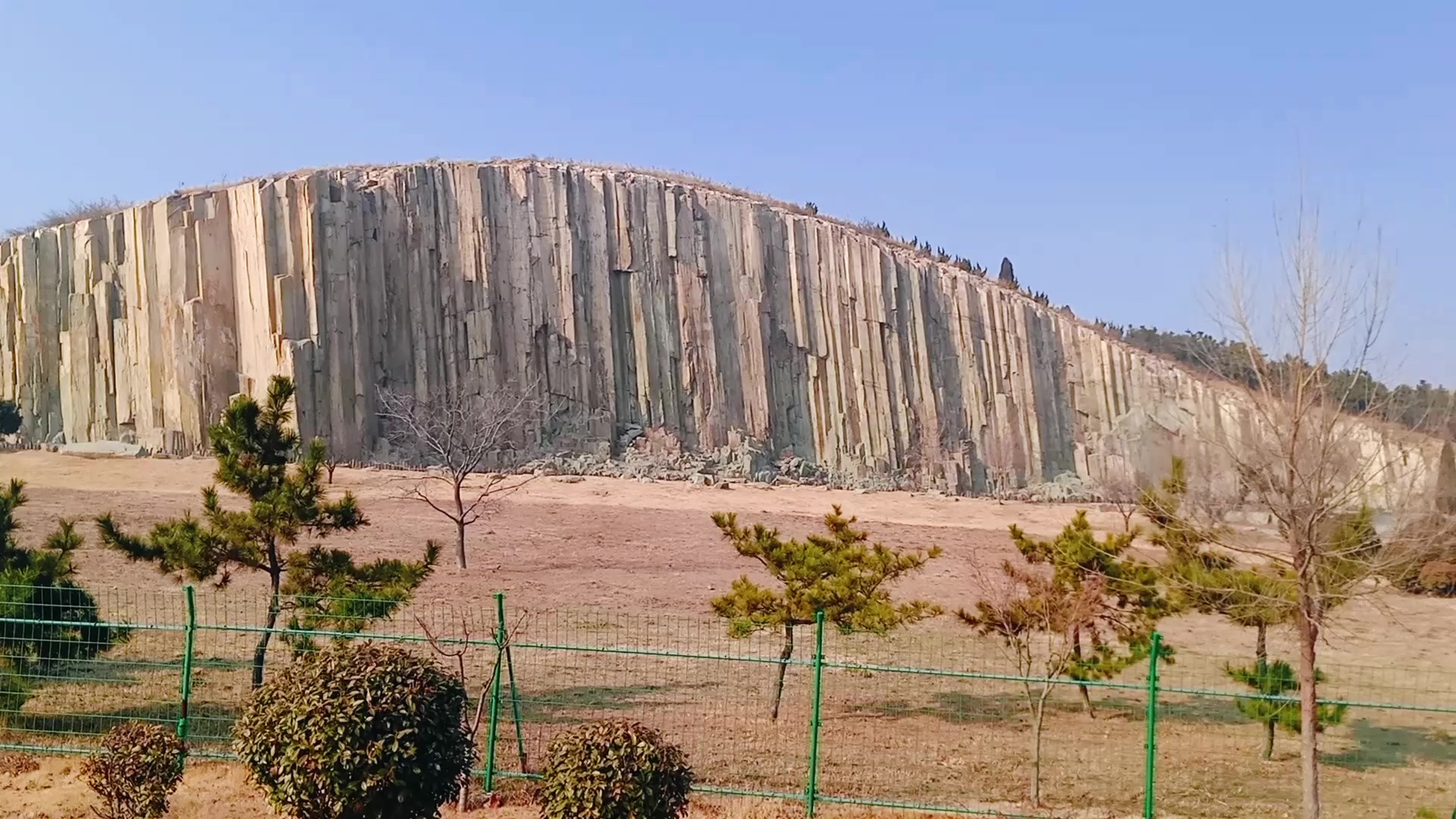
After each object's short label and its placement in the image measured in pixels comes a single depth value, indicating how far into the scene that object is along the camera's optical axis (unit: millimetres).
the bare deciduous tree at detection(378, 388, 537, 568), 29250
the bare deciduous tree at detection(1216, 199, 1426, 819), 7676
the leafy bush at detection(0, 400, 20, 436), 37750
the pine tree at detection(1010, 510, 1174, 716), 13227
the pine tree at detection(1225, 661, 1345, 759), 11773
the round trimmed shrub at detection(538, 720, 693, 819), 6566
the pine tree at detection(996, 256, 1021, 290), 55938
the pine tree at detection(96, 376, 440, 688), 11734
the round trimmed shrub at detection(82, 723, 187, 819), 7547
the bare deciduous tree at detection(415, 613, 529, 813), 8156
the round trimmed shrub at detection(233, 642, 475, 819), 6465
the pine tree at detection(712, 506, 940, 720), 13383
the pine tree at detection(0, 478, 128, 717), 10625
